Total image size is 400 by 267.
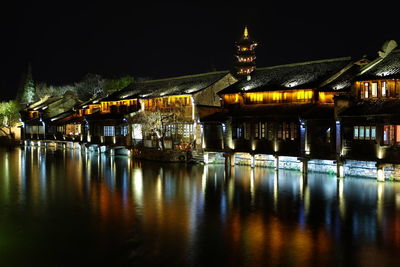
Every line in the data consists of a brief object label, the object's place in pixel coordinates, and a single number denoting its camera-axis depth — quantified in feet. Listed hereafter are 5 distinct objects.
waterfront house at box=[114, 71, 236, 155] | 167.12
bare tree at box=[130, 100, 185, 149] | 170.19
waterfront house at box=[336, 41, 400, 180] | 104.01
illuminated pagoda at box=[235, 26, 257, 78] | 270.46
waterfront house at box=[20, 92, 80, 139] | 277.85
